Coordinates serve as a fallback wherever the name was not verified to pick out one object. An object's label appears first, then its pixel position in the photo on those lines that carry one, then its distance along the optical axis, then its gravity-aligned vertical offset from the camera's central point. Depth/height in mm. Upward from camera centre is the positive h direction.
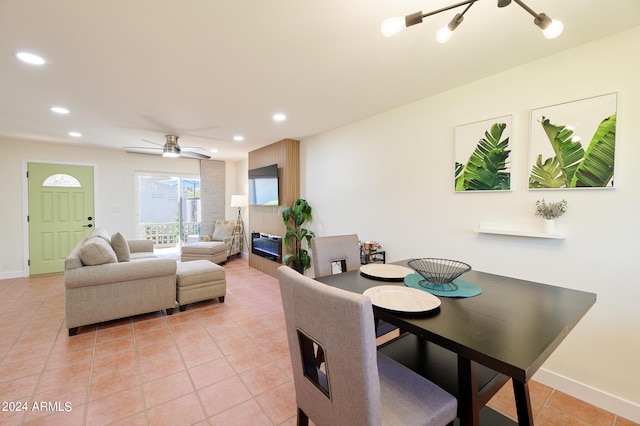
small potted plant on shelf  1931 -34
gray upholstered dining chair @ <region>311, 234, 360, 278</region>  2129 -373
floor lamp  6027 -55
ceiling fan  3896 +925
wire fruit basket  1472 -382
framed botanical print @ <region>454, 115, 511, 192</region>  2211 +466
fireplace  4773 -718
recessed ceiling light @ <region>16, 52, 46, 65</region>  1971 +1152
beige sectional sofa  2658 -827
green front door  4789 -50
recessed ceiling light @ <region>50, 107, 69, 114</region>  3084 +1174
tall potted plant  4205 -393
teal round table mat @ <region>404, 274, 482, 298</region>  1374 -440
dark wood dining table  890 -466
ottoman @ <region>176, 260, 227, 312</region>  3281 -942
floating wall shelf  1929 -192
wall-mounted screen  4677 +428
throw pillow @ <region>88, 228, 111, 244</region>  3470 -340
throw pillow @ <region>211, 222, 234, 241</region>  6172 -520
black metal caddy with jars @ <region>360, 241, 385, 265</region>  3111 -520
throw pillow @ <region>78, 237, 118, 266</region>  2730 -463
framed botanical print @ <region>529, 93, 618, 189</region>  1763 +455
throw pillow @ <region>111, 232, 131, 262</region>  3439 -505
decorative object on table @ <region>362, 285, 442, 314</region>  1170 -435
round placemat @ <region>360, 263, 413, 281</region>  1675 -422
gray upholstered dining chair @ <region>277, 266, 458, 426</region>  859 -612
